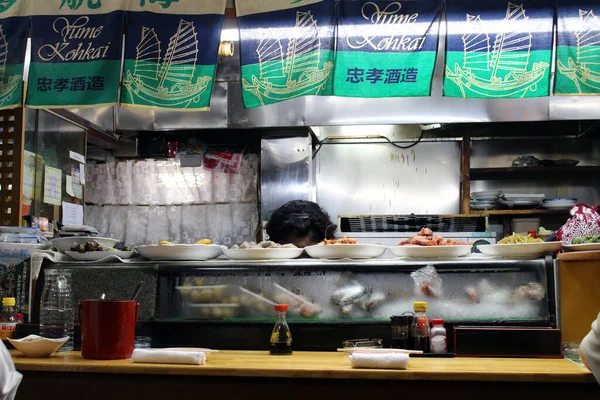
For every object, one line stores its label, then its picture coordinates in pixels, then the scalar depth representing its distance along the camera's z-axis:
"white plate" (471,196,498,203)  7.18
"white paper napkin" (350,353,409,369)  2.74
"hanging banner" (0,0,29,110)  4.47
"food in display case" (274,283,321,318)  3.56
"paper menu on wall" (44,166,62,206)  5.74
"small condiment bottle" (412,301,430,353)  3.23
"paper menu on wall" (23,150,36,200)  5.38
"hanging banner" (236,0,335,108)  4.20
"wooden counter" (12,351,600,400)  2.65
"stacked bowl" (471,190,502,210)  7.18
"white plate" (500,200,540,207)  7.06
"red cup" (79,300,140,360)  3.16
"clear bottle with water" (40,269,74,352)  3.74
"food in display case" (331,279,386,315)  3.50
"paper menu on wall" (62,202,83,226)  6.16
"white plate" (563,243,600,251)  3.24
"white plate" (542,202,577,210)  6.96
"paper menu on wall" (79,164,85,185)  6.57
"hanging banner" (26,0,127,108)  4.34
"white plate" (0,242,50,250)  3.83
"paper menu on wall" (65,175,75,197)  6.19
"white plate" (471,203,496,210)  7.18
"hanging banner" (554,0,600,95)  4.04
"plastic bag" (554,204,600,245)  3.61
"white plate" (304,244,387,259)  3.54
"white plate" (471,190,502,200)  7.18
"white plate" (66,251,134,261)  3.78
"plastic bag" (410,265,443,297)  3.45
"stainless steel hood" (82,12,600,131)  6.62
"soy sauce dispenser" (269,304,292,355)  3.30
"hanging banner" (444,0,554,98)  4.07
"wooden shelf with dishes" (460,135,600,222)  7.05
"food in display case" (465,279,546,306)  3.37
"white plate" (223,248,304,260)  3.66
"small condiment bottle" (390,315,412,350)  3.25
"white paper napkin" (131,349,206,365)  2.88
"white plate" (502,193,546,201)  7.10
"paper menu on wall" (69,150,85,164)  6.37
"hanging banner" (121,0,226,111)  4.25
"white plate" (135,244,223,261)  3.66
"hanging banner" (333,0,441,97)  4.18
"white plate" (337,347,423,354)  2.98
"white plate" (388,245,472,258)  3.45
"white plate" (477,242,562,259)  3.36
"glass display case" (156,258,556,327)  3.39
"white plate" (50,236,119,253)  3.89
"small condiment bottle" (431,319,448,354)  3.22
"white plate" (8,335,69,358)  3.18
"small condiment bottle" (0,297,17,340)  3.54
